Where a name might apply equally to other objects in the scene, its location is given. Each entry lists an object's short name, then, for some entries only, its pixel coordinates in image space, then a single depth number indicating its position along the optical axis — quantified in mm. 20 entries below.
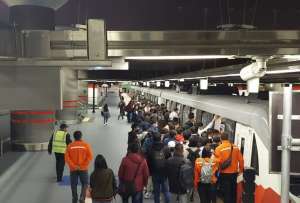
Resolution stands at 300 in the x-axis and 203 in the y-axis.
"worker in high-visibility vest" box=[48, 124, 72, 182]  9148
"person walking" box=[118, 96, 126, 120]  25984
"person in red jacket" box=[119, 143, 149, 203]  6488
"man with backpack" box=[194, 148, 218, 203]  6633
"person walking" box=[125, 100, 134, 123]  23431
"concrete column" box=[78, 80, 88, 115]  29231
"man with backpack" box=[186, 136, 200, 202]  7491
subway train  5758
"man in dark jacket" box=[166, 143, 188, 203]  6750
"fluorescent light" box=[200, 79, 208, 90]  13452
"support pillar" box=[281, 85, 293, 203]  2844
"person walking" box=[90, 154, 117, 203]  6059
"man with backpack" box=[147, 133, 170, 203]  7348
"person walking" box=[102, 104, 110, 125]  22859
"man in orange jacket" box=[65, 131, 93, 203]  7504
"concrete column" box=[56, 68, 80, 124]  21933
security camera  5500
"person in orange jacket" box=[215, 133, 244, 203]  6680
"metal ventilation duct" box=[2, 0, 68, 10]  5375
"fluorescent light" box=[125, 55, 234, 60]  5233
